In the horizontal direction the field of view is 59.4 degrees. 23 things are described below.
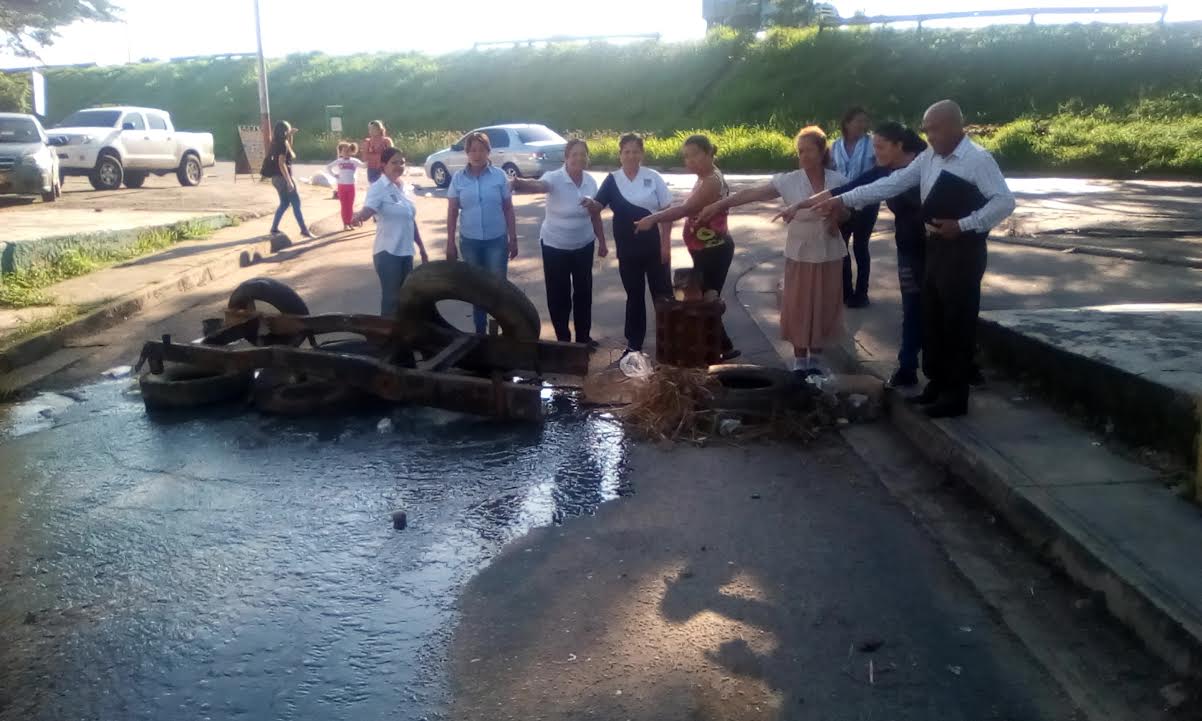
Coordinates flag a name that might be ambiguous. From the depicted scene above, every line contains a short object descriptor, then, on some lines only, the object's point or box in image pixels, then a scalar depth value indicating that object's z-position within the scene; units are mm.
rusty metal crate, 6945
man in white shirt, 5859
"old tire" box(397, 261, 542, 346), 7148
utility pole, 27203
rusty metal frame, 6680
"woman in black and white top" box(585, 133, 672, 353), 8109
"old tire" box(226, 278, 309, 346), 8094
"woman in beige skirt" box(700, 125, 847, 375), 6977
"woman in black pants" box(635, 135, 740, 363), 7473
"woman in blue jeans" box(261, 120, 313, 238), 15688
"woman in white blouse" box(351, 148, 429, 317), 8672
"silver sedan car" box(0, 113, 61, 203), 20141
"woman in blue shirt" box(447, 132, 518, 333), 8383
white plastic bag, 7535
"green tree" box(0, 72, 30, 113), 43688
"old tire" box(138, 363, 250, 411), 7266
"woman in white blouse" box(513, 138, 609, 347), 8258
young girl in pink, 17500
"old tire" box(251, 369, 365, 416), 7129
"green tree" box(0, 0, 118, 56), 12844
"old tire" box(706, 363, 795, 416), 6742
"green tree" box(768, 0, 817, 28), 52562
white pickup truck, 25344
